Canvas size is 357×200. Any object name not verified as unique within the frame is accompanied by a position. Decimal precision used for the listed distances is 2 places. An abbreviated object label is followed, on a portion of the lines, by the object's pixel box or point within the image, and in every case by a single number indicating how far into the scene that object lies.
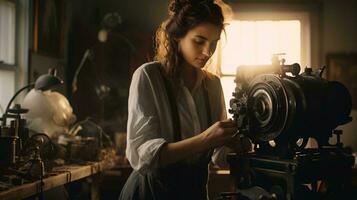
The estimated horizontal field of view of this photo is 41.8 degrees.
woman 1.67
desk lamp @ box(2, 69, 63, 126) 2.95
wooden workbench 2.13
